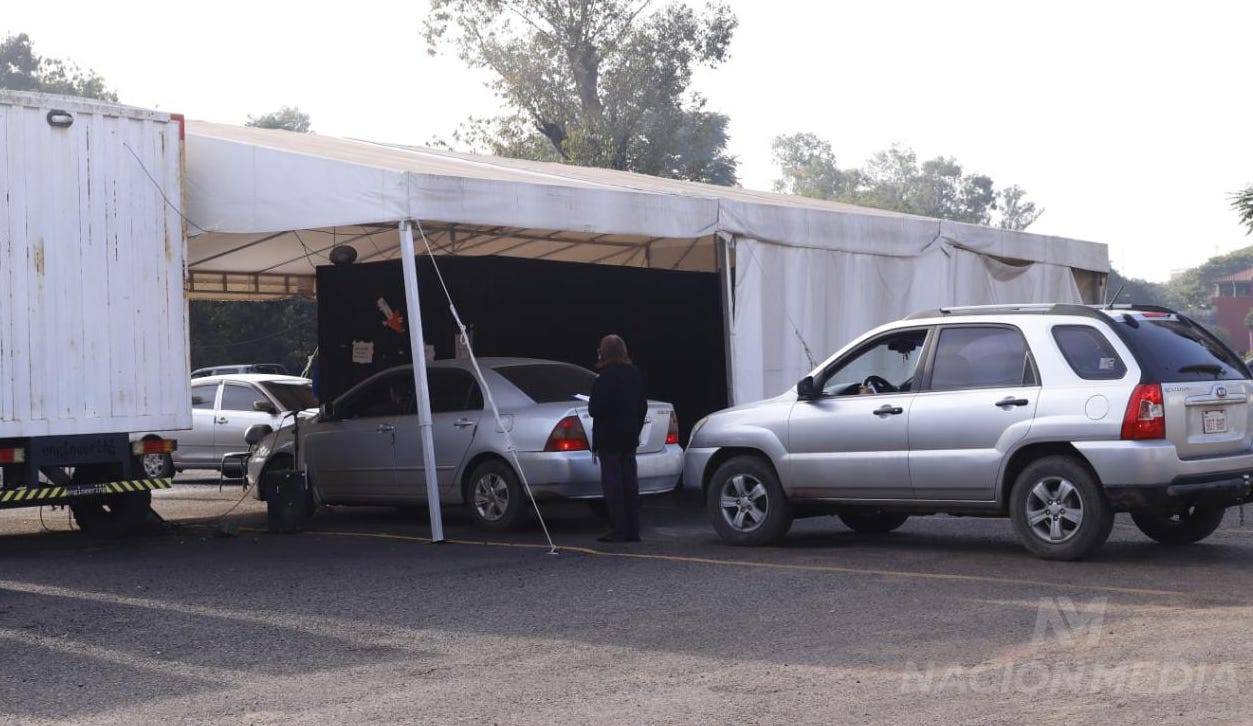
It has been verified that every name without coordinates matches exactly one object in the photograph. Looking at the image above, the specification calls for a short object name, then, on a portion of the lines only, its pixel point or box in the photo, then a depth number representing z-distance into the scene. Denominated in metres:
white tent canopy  12.16
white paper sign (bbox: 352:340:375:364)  17.78
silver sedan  12.66
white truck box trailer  11.40
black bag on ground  13.51
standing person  11.92
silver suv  9.65
